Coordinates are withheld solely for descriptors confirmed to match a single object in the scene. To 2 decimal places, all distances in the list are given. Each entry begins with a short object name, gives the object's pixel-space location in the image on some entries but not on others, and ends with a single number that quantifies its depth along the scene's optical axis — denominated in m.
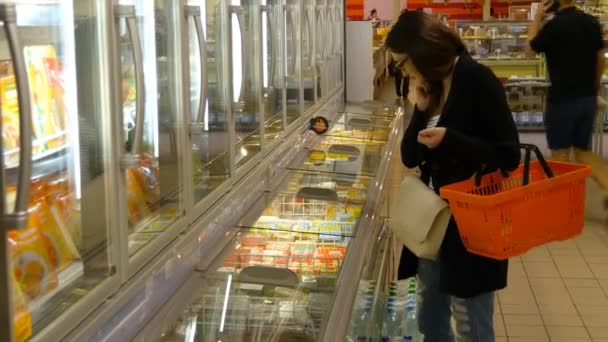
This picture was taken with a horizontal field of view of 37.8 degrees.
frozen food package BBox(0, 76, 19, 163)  1.62
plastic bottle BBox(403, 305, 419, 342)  4.08
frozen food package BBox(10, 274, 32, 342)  1.65
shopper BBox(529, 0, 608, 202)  6.78
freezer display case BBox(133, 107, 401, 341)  2.39
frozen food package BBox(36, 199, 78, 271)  1.90
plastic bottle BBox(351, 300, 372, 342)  3.12
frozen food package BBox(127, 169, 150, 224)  2.46
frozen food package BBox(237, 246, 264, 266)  2.88
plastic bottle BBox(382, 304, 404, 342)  4.07
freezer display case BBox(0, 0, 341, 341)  1.68
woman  3.09
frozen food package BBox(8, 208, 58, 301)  1.75
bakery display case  11.52
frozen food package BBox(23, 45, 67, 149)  1.83
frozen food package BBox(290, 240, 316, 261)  3.06
